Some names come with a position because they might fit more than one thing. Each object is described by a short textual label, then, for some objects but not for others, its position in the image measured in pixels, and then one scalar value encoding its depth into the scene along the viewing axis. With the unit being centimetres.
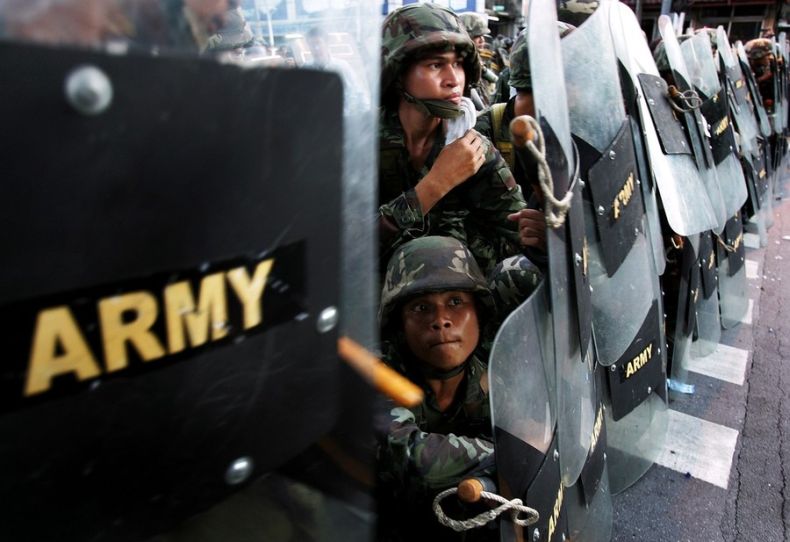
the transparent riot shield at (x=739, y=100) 390
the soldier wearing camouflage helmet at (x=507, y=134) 108
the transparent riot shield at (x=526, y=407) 95
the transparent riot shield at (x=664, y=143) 195
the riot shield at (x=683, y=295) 249
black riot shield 34
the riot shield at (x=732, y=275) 328
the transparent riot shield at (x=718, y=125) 270
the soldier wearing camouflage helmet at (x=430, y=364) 128
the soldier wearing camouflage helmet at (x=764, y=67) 680
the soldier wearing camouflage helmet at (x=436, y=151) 180
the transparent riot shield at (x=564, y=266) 92
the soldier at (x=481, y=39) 423
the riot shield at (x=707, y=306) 269
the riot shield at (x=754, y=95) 492
